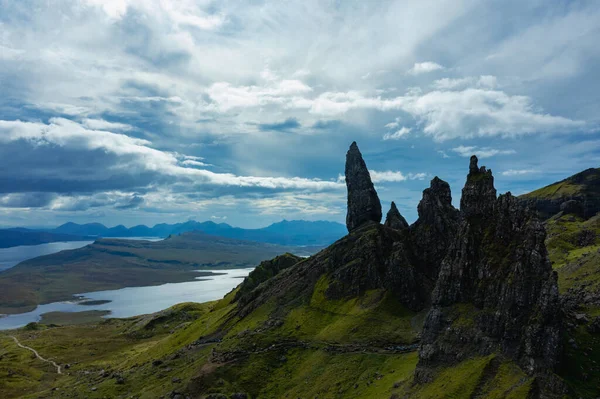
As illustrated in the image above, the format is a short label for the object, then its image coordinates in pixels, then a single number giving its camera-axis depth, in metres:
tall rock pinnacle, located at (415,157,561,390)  65.06
